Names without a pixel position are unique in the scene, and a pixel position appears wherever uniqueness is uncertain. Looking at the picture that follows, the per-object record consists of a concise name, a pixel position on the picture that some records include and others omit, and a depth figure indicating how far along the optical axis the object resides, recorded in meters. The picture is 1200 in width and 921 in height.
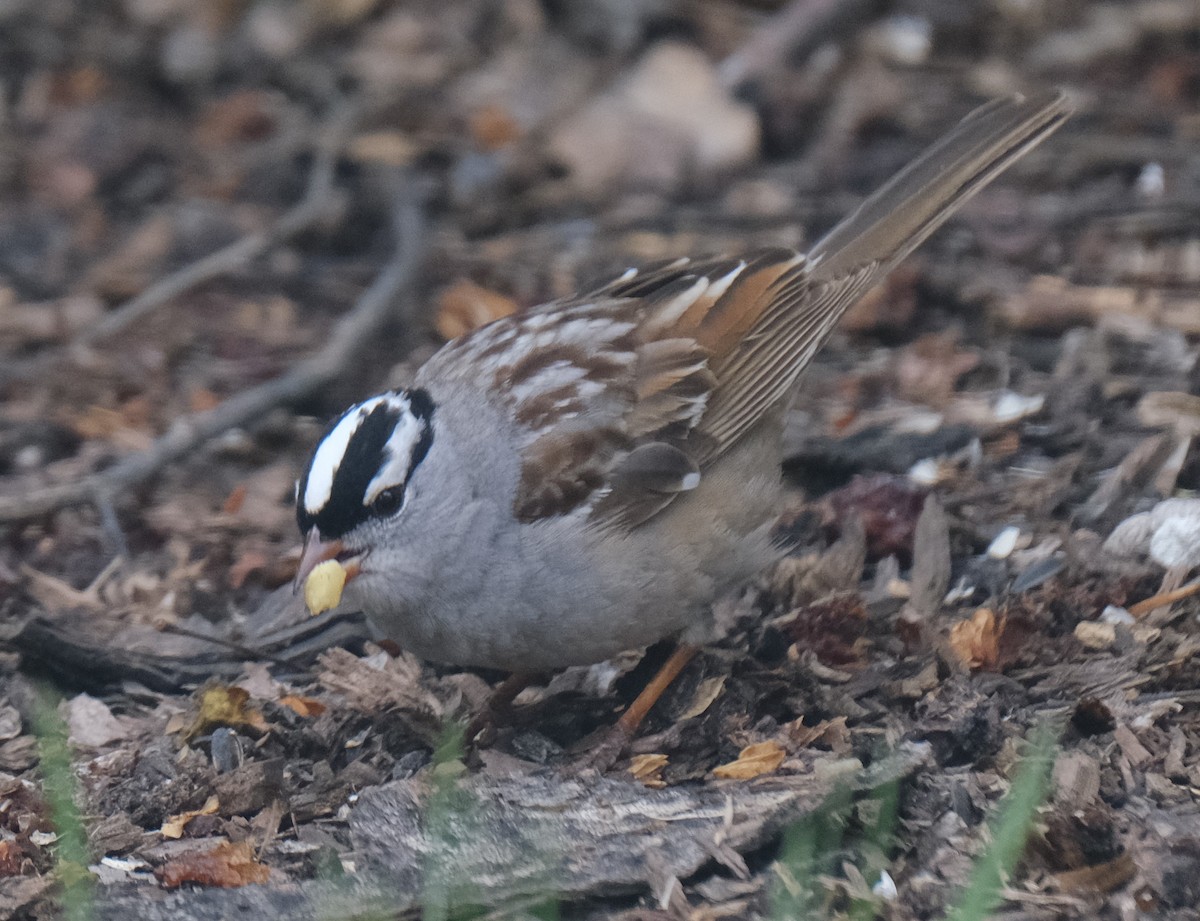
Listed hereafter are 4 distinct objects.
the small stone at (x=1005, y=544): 9.10
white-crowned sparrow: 7.74
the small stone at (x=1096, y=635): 7.96
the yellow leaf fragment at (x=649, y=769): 7.49
